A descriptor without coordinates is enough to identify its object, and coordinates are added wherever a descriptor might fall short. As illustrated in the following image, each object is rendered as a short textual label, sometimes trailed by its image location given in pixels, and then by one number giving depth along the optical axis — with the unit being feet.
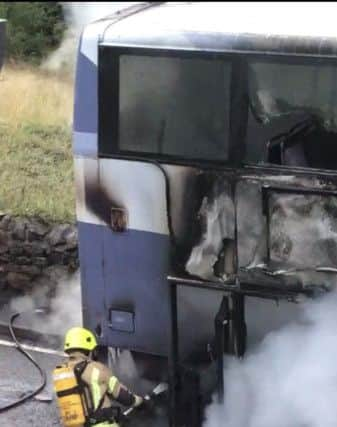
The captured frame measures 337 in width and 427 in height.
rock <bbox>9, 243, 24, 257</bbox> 53.50
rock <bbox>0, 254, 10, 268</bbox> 53.89
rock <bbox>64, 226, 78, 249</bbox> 52.57
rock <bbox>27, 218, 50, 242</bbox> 53.21
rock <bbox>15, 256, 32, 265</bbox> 53.40
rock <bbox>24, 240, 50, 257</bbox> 52.96
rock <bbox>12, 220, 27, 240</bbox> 53.55
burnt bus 34.15
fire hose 41.88
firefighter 36.29
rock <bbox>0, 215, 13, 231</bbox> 53.98
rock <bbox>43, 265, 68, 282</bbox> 52.82
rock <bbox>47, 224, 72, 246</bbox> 52.77
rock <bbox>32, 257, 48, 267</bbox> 52.91
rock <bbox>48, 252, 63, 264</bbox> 52.72
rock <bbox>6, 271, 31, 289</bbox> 53.86
